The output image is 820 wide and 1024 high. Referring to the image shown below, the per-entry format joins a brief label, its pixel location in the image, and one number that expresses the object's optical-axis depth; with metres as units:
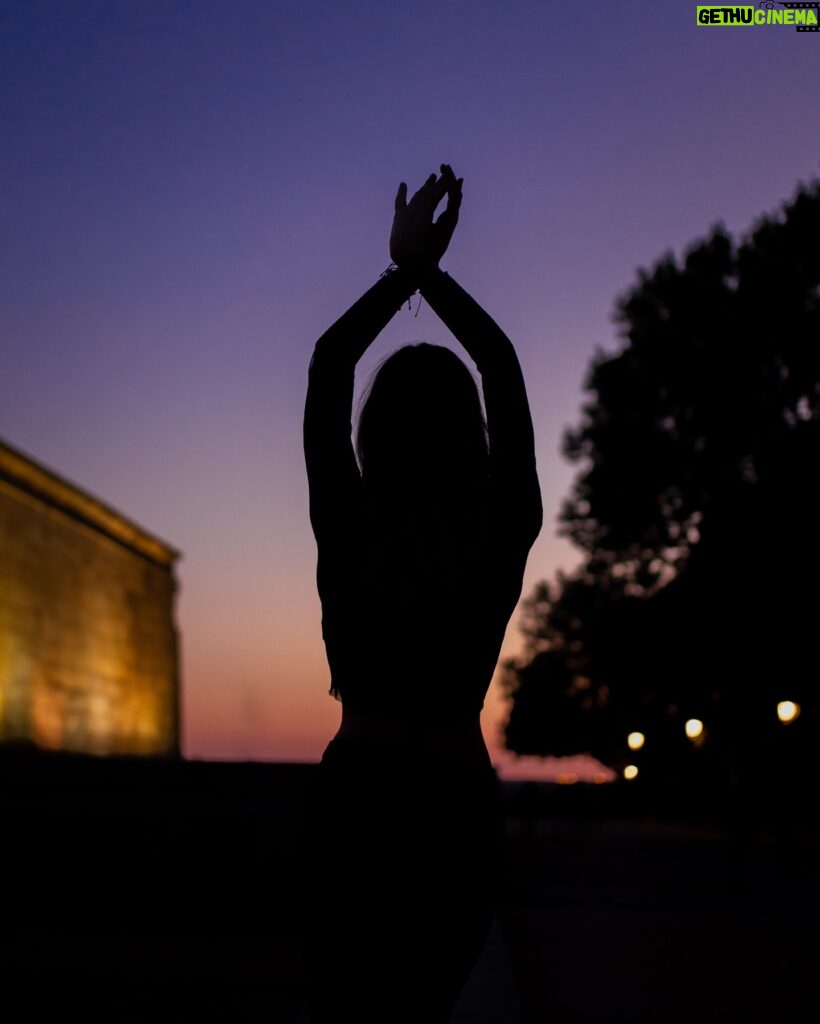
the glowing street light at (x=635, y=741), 30.80
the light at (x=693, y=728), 24.72
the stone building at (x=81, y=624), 24.70
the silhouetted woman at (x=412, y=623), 1.77
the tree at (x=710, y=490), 28.77
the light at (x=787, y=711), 22.97
